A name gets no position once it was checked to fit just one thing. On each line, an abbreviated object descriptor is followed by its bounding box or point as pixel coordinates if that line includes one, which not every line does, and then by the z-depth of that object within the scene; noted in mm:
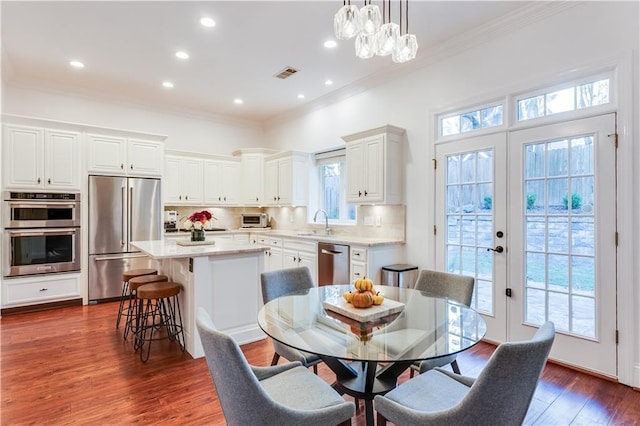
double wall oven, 4066
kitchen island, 2932
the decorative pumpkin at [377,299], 1871
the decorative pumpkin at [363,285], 1886
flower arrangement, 3522
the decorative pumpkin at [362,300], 1838
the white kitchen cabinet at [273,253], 5327
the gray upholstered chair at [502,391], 1104
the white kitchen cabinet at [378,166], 3951
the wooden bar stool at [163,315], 2857
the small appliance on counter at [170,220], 5680
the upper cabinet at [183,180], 5586
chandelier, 1822
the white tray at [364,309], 1743
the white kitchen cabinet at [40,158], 4117
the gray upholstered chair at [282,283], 2202
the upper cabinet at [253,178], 6230
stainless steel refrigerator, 4570
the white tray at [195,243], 3488
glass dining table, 1422
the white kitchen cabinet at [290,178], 5582
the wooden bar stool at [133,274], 3540
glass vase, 3645
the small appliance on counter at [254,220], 6445
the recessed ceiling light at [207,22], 3161
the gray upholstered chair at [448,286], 2277
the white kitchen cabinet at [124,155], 4633
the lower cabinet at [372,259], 3779
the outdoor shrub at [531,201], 2937
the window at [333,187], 5234
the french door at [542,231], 2543
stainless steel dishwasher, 4066
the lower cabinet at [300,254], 4581
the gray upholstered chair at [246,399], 1129
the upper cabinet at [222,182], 5992
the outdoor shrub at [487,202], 3252
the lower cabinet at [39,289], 4055
